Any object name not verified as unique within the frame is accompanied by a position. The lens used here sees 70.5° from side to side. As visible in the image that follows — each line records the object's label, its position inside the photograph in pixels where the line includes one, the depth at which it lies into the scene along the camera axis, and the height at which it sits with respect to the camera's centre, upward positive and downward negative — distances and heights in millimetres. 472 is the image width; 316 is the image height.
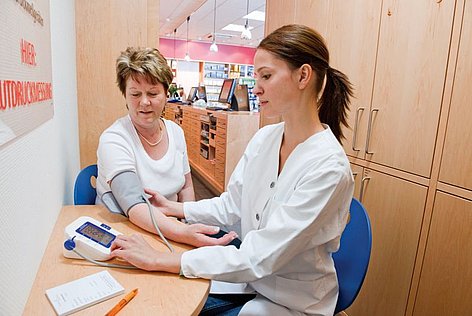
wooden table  744 -469
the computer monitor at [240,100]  4293 +3
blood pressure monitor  931 -419
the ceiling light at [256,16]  6607 +1737
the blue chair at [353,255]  1092 -503
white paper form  732 -462
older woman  1222 -184
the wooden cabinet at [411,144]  1342 -158
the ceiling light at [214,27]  6632 +1736
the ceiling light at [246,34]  6154 +1230
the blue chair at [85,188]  1489 -430
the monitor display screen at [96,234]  973 -416
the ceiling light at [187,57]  9748 +1196
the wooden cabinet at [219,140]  3674 -486
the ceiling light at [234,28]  7922 +1747
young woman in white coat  904 -285
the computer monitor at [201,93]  6105 +99
